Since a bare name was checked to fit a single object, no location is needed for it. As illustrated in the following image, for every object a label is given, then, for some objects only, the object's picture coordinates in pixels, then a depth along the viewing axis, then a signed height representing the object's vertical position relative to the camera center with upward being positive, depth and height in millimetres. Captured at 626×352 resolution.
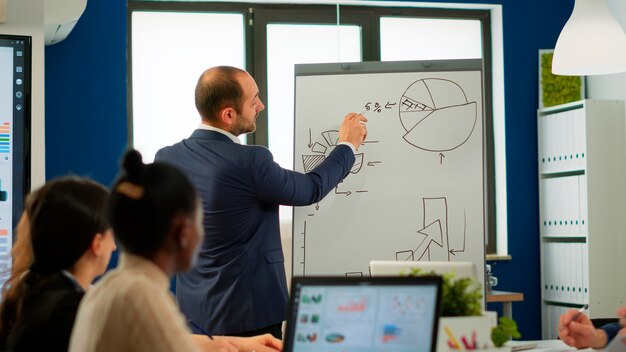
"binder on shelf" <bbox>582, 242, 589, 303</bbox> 5348 -519
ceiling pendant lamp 3689 +590
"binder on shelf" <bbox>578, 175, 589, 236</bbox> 5375 -126
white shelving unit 5375 -117
